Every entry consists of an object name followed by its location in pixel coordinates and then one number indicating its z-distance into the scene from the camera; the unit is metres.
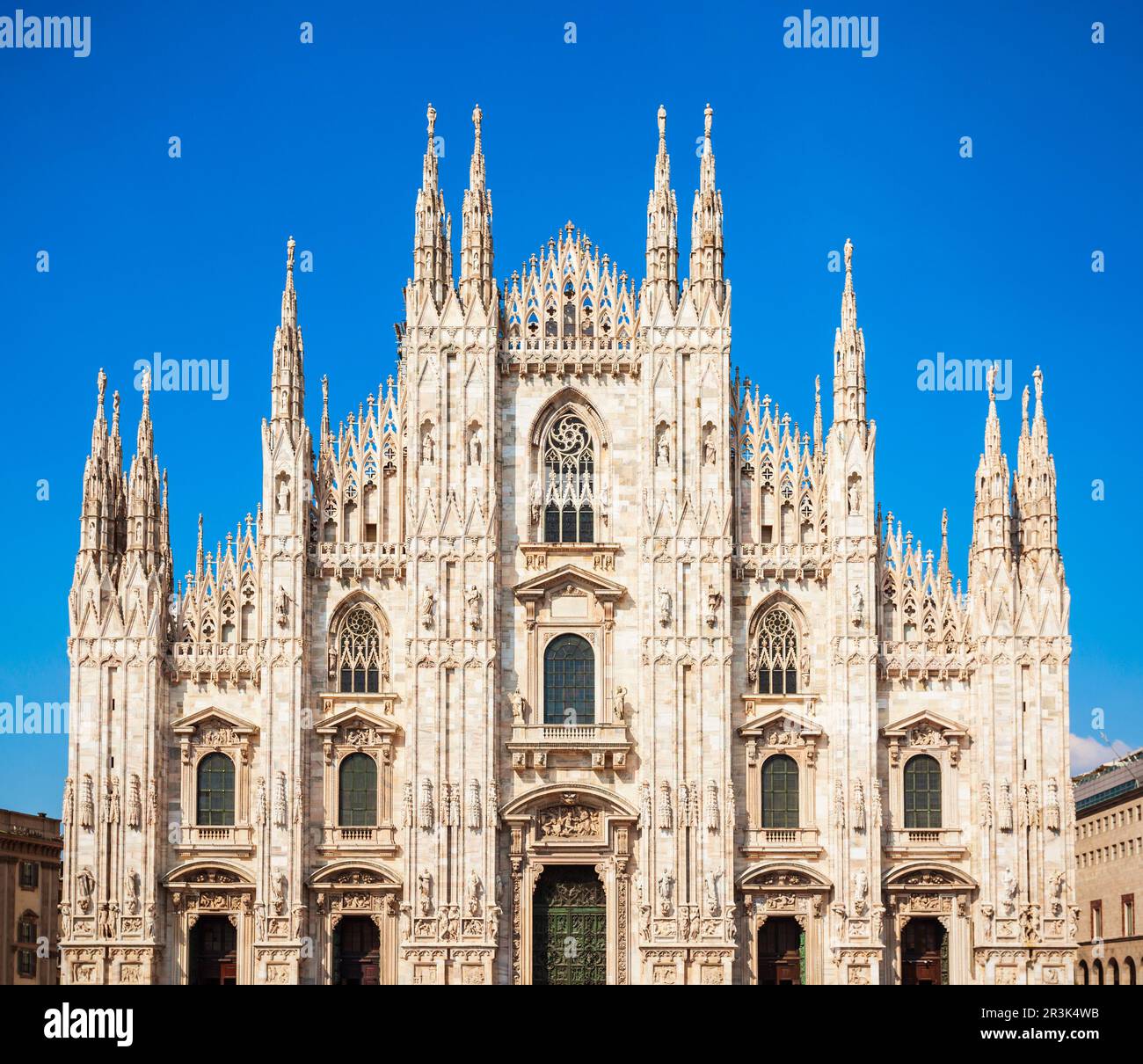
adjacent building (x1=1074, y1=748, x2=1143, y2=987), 78.19
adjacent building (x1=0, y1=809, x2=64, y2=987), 77.38
